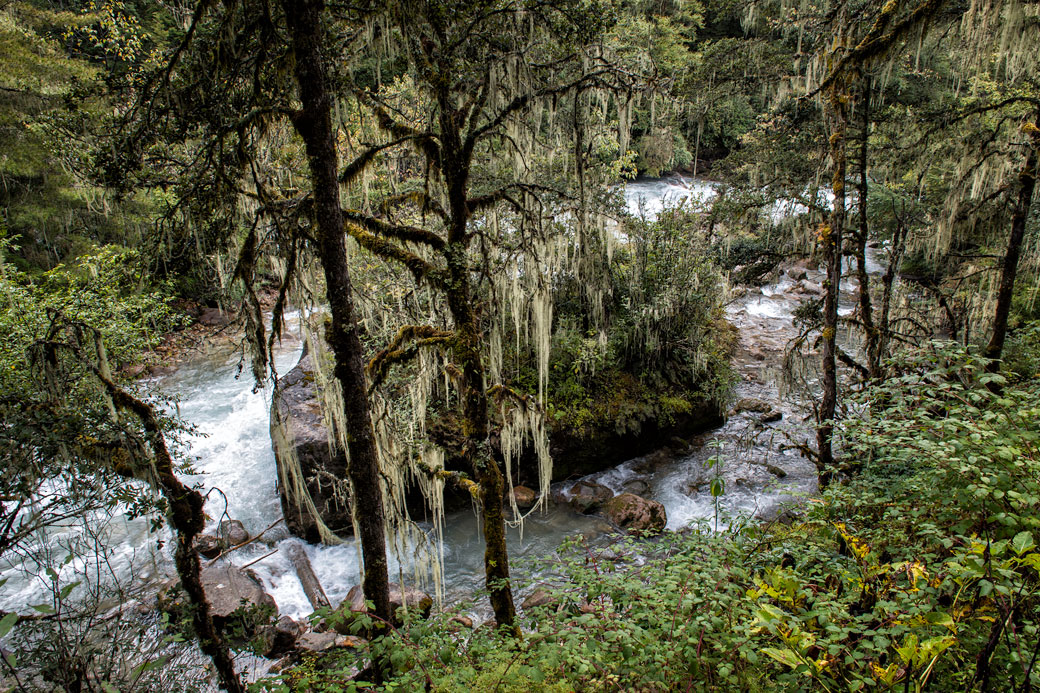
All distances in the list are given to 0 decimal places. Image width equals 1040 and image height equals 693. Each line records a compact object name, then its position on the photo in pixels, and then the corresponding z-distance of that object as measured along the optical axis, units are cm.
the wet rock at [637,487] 1036
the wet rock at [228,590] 718
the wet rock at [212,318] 1725
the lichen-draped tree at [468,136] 482
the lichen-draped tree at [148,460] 444
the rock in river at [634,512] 912
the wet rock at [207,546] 877
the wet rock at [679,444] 1166
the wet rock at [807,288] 1942
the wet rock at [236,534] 916
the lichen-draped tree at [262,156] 388
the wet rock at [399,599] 698
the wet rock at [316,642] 677
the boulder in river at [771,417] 1236
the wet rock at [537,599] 720
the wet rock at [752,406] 1276
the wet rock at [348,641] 649
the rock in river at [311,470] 909
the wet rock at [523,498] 990
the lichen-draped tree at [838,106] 615
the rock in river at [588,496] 991
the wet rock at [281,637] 676
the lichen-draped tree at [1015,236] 703
